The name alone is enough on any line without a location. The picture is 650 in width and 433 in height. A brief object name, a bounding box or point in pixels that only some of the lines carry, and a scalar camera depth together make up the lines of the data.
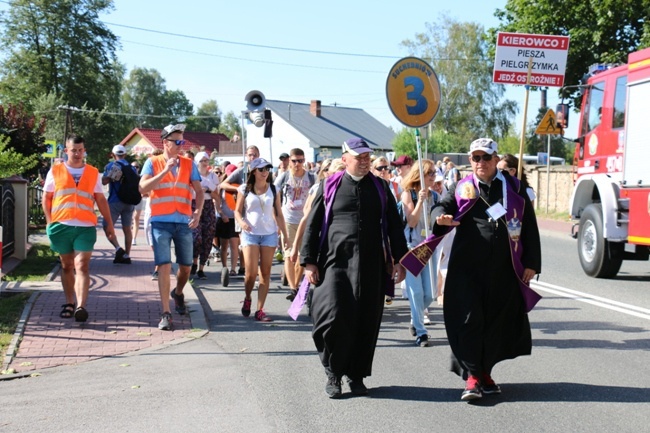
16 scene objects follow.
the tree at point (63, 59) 57.75
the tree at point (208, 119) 135.38
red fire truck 11.89
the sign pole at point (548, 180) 28.50
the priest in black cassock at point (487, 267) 6.16
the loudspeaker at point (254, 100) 15.31
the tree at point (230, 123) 132.88
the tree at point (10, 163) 11.56
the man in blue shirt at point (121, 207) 14.31
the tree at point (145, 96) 106.94
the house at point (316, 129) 66.81
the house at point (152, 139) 84.55
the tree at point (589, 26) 28.62
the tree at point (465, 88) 67.94
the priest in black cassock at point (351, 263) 6.25
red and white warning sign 10.23
